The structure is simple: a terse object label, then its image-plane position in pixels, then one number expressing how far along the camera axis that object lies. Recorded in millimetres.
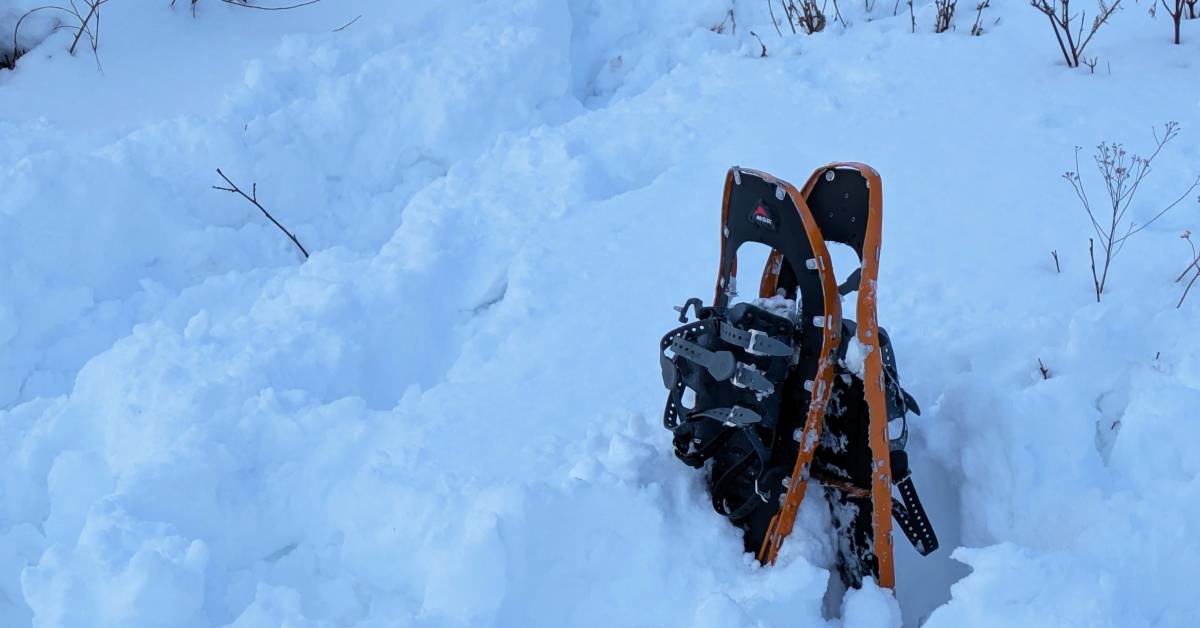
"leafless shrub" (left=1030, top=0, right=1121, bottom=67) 4238
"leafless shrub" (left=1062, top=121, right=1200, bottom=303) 3156
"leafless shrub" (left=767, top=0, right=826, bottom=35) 5246
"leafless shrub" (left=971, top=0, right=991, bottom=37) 4805
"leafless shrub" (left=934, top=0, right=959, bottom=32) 4883
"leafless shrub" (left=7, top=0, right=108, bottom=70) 5461
